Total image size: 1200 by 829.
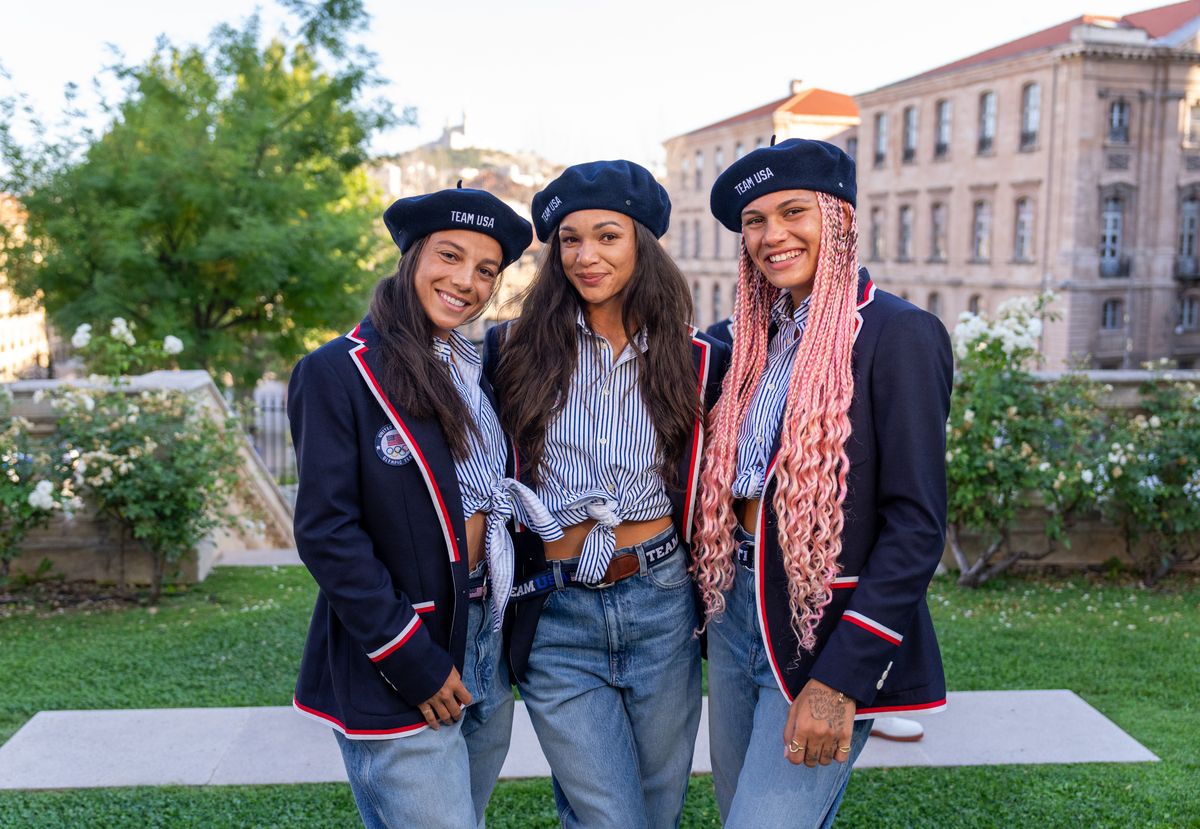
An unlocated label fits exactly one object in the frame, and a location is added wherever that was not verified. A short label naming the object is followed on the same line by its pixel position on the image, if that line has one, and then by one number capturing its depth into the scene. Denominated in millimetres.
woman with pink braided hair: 2418
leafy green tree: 14430
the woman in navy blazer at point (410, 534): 2467
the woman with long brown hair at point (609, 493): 2768
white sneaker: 4367
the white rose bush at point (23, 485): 6129
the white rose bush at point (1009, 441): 6703
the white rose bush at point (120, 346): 6953
